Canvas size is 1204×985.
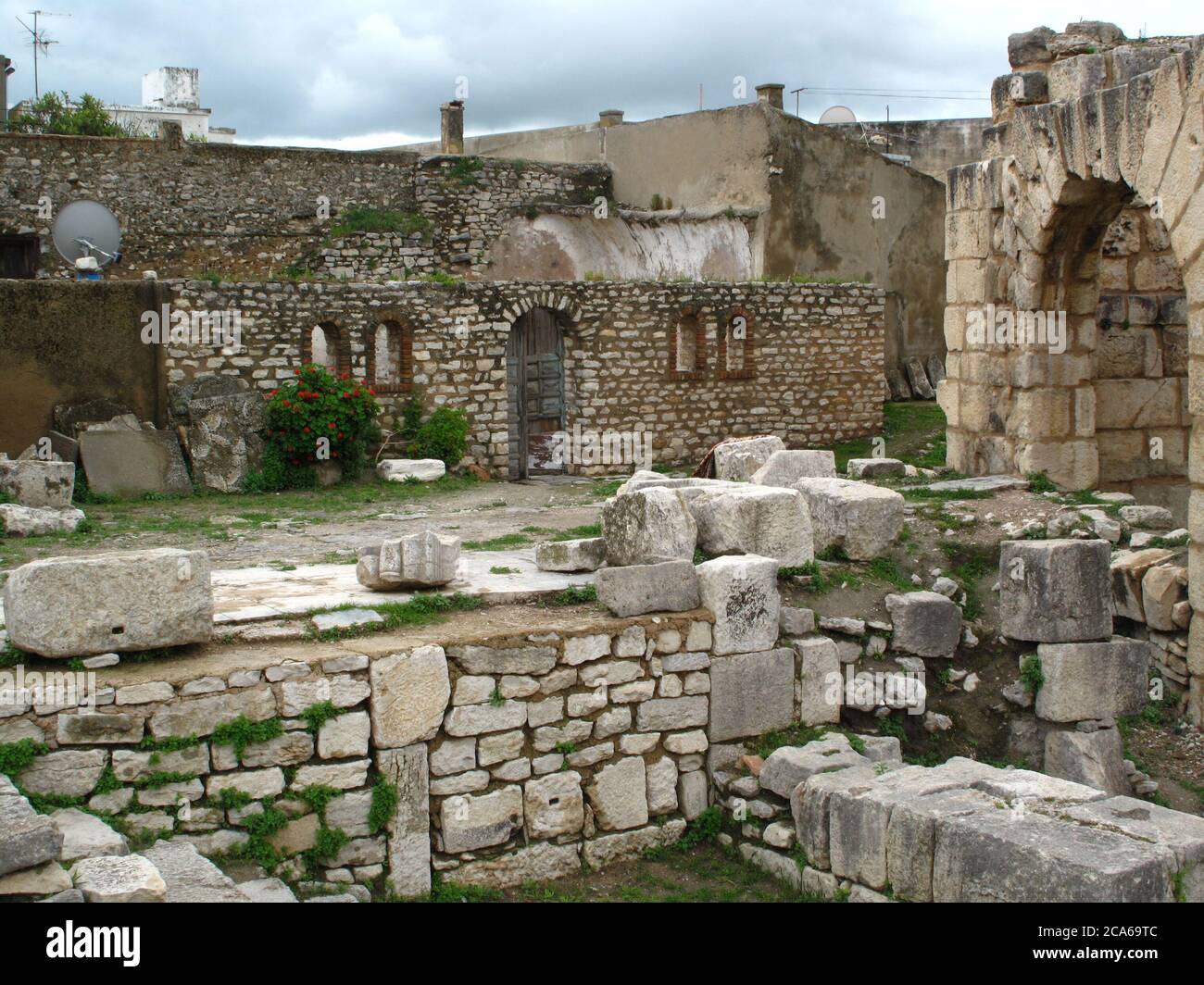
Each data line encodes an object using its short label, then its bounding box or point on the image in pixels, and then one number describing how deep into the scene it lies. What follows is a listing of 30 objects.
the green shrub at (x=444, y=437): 16.05
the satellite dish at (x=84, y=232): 17.75
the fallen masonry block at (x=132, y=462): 13.80
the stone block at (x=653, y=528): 7.76
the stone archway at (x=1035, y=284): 10.72
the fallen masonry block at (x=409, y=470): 15.27
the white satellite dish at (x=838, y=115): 26.48
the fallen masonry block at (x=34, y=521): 10.90
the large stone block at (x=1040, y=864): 5.18
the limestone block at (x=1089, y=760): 7.96
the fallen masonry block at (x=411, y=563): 7.30
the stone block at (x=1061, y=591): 8.15
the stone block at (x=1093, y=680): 8.14
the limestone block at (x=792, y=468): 10.59
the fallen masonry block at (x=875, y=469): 12.51
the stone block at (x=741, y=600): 7.43
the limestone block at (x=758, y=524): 8.08
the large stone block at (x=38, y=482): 12.45
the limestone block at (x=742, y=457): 11.32
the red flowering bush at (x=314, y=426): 14.60
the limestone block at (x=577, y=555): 8.07
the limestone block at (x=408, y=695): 6.35
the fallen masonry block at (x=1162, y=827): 5.41
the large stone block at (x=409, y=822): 6.41
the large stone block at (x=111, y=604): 5.89
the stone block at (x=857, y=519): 8.79
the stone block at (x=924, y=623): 8.23
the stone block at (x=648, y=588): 7.24
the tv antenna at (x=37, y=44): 29.17
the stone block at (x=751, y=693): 7.46
